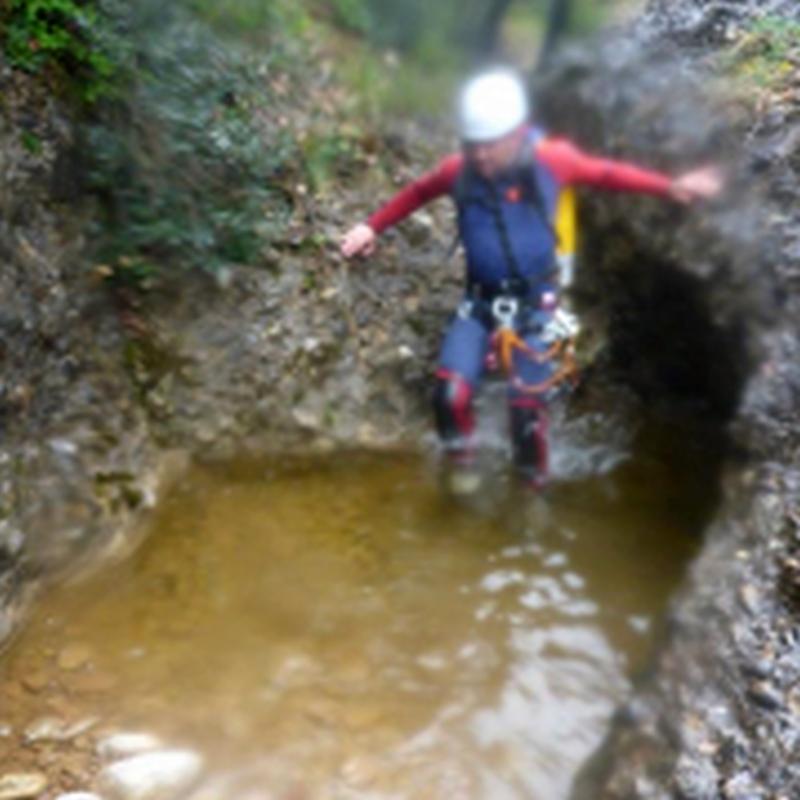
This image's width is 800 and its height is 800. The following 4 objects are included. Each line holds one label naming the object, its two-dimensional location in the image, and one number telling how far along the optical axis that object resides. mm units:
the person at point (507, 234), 4043
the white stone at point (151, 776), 2953
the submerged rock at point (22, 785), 2871
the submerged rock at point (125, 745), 3080
